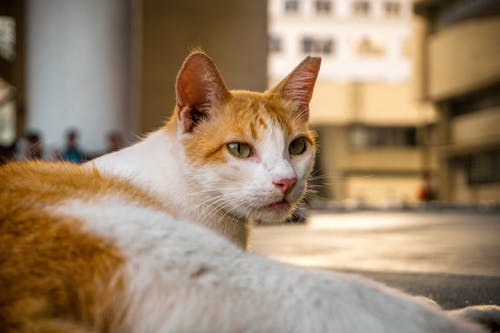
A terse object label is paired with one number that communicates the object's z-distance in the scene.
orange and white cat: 1.15
